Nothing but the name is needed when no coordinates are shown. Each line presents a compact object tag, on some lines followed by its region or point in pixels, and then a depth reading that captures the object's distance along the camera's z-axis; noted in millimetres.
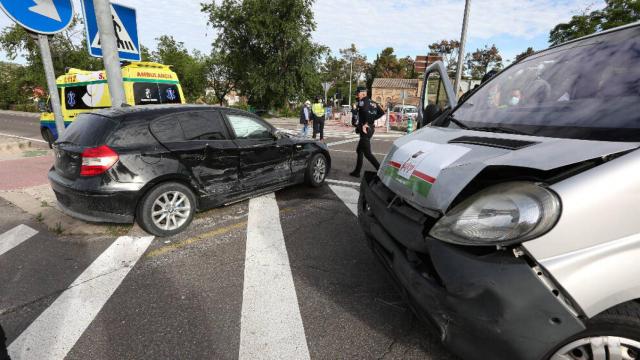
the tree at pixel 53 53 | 35094
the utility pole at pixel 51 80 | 3898
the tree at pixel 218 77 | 44816
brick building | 67938
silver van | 1304
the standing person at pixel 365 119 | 6434
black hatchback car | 3521
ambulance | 8750
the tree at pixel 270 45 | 34000
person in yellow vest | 13570
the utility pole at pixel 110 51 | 4520
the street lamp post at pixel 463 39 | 9961
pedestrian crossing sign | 4531
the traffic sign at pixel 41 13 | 3596
